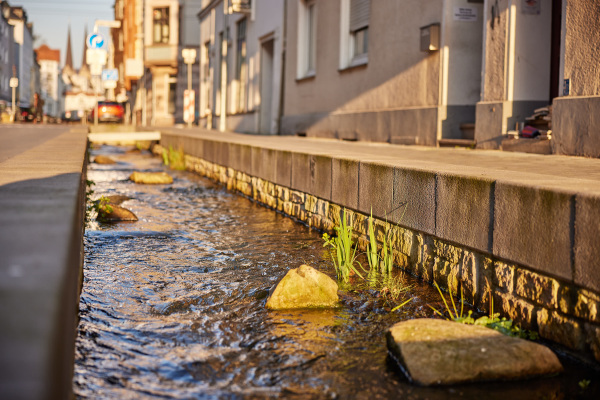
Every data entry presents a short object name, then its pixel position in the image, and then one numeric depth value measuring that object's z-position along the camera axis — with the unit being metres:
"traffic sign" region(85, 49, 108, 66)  24.88
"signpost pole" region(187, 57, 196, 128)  27.48
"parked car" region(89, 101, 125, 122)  40.69
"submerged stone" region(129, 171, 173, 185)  12.55
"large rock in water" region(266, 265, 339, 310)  4.47
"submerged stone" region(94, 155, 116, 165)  17.74
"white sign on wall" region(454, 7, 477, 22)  10.80
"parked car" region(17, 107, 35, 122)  45.94
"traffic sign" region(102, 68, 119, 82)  32.03
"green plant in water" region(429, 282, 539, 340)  3.77
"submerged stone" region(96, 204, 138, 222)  8.15
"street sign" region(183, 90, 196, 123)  27.08
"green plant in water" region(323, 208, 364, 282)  5.02
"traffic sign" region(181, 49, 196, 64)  26.67
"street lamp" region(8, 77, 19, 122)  42.49
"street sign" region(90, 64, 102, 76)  25.67
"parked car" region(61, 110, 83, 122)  63.07
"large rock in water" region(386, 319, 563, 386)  3.23
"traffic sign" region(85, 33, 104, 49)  25.50
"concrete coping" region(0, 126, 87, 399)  1.70
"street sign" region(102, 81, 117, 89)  35.34
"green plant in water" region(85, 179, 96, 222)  8.24
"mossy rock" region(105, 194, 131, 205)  9.60
